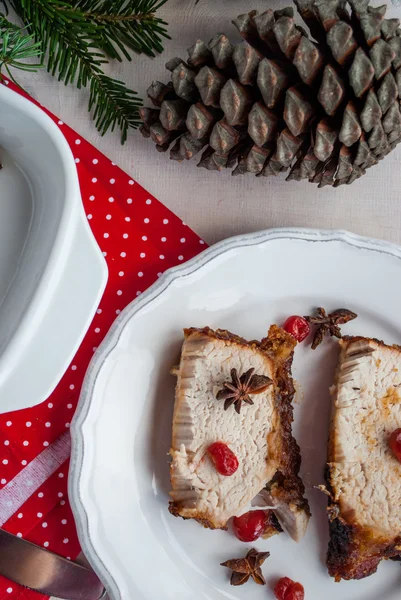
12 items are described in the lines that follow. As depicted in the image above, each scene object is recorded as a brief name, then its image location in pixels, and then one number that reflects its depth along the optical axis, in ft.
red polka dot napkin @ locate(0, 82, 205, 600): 1.51
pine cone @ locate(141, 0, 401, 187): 1.32
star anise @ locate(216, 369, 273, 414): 1.48
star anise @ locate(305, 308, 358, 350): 1.56
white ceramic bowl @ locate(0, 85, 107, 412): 1.33
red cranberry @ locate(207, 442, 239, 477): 1.48
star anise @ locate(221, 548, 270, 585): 1.54
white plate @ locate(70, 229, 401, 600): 1.48
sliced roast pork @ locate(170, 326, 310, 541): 1.49
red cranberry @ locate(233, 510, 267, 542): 1.54
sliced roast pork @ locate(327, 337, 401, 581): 1.53
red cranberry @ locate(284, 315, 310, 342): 1.56
